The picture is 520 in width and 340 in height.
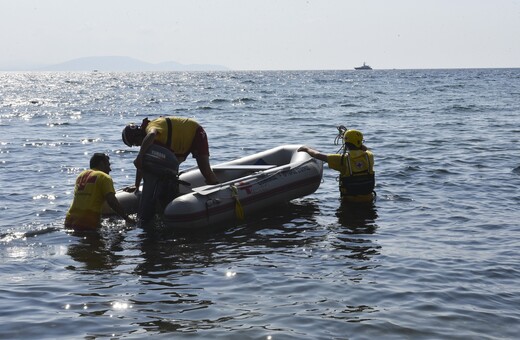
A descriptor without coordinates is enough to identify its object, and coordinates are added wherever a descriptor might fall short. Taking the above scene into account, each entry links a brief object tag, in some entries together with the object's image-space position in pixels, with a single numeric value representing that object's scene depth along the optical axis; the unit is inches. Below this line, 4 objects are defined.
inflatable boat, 379.6
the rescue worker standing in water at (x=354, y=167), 426.6
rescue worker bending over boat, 380.8
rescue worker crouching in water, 358.3
